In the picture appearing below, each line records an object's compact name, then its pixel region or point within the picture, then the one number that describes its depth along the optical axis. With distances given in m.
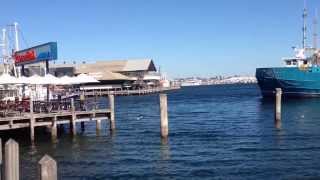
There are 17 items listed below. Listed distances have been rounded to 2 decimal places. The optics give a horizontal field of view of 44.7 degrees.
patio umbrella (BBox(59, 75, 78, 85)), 29.69
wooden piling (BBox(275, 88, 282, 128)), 33.47
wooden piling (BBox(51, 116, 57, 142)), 25.20
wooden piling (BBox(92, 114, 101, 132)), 29.07
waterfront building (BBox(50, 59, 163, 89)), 112.69
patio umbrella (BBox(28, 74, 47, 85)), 28.34
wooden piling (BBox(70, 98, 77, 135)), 25.73
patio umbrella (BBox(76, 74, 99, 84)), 31.70
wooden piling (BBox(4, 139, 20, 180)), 6.40
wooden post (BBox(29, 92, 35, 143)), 23.93
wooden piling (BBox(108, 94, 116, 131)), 27.42
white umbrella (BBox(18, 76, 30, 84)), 27.89
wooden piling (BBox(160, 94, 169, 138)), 24.41
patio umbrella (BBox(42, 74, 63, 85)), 28.91
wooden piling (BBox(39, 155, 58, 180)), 6.16
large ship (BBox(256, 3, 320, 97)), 61.71
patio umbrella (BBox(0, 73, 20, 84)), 27.27
